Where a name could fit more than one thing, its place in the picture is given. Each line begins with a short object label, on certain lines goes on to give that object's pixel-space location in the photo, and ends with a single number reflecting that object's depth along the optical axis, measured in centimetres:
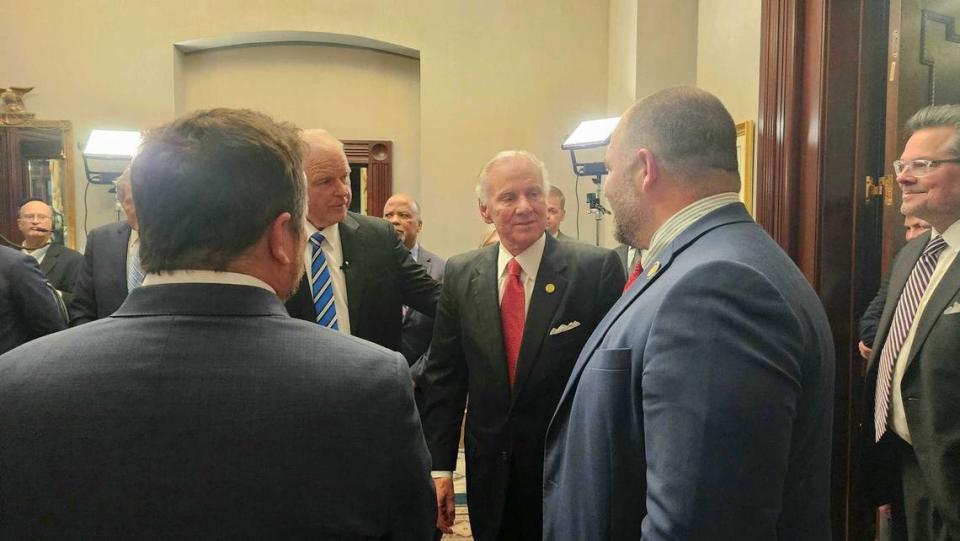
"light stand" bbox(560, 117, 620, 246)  484
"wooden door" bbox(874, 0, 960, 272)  265
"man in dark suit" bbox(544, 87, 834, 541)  100
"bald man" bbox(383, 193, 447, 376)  445
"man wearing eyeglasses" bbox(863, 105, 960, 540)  191
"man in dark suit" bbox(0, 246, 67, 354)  268
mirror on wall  604
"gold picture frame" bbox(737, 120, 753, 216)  352
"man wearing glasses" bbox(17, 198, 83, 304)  500
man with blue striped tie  198
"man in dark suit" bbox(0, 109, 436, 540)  85
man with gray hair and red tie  198
